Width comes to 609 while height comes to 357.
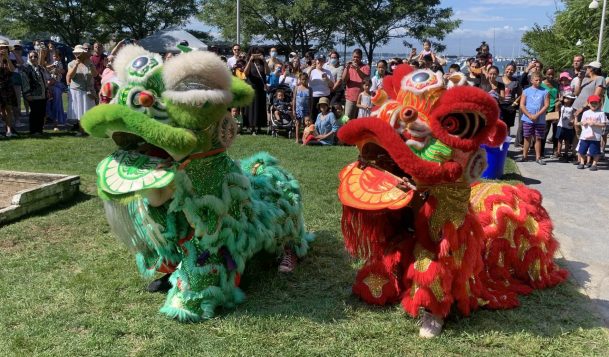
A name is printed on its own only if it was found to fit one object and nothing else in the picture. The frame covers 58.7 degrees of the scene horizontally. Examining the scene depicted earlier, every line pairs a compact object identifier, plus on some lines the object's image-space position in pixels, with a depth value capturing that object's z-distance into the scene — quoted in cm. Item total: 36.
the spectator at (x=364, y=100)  1094
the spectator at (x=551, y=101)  950
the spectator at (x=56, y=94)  1216
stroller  1164
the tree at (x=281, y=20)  3447
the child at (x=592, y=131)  888
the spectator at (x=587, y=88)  933
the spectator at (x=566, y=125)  942
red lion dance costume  303
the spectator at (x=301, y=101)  1116
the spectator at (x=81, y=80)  1049
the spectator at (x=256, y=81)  1175
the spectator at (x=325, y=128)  1073
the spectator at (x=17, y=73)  1063
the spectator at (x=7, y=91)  1024
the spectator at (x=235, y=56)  1233
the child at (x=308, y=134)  1070
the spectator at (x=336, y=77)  1174
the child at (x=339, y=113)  1089
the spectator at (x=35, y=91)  1074
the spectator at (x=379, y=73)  1101
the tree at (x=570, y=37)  2846
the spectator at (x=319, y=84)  1166
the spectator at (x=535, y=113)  909
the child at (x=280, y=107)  1164
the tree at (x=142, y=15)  3278
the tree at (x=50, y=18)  3078
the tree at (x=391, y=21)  3553
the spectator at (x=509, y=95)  968
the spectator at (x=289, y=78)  1239
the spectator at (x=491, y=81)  957
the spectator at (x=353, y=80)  1130
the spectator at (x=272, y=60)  1367
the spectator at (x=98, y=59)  1164
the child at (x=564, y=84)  1032
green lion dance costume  319
